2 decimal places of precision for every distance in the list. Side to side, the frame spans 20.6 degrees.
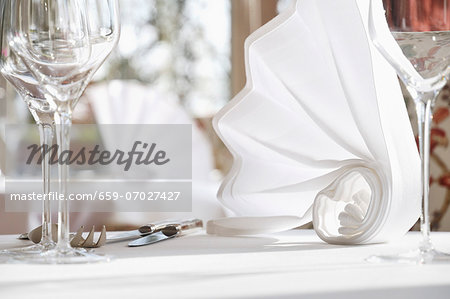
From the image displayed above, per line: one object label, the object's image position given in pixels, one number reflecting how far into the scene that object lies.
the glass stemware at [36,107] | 0.91
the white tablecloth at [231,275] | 0.70
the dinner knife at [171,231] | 0.94
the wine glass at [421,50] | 0.82
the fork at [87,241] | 0.92
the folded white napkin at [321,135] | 0.94
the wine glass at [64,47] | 0.83
